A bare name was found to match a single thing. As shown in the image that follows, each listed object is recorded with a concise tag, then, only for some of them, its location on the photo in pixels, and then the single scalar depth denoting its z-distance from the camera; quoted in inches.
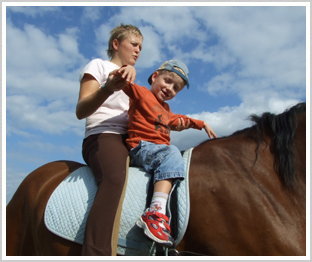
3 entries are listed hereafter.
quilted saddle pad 83.7
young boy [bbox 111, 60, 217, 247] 80.4
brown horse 81.1
